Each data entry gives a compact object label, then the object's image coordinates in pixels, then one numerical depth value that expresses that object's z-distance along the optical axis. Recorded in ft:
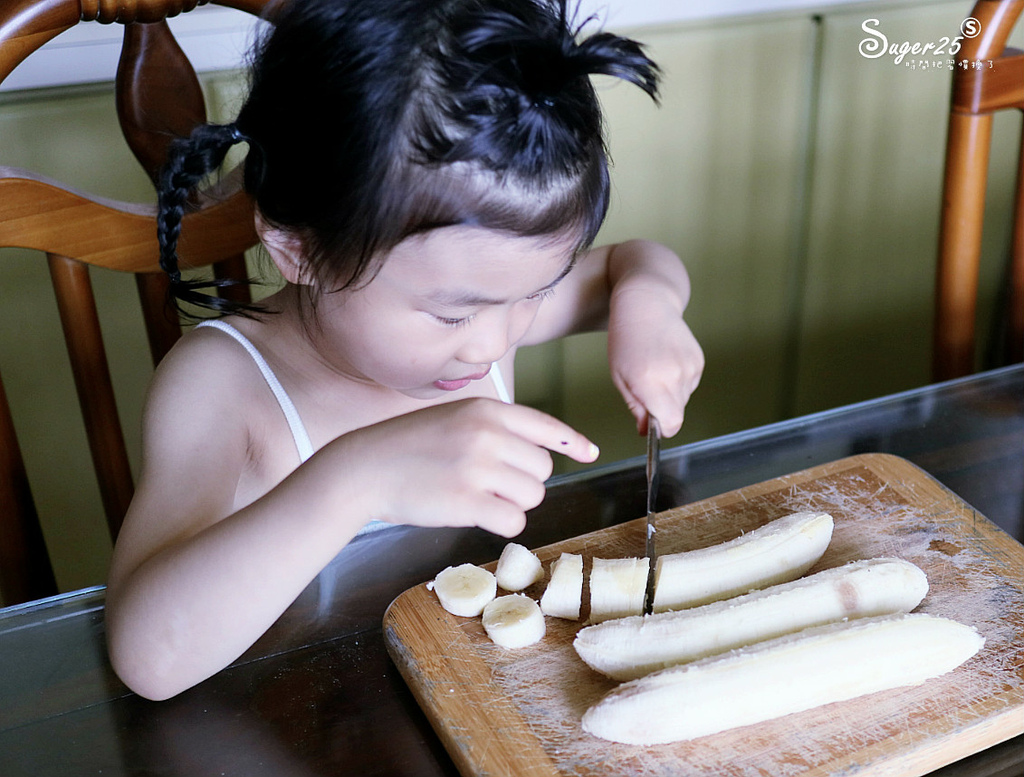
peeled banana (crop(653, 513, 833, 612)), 2.42
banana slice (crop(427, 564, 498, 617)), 2.41
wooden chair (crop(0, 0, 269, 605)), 2.94
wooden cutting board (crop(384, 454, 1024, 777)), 2.03
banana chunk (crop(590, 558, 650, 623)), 2.39
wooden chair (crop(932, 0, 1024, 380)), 3.62
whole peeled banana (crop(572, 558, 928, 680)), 2.21
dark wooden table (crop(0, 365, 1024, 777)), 2.12
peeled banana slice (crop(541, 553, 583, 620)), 2.39
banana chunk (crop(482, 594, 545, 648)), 2.30
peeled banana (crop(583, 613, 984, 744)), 2.03
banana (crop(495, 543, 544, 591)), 2.49
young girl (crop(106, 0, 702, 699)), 2.12
